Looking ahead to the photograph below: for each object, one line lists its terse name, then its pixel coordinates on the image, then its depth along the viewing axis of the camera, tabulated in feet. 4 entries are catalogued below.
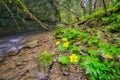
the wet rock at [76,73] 4.40
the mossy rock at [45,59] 5.25
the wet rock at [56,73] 4.52
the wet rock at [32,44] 8.39
